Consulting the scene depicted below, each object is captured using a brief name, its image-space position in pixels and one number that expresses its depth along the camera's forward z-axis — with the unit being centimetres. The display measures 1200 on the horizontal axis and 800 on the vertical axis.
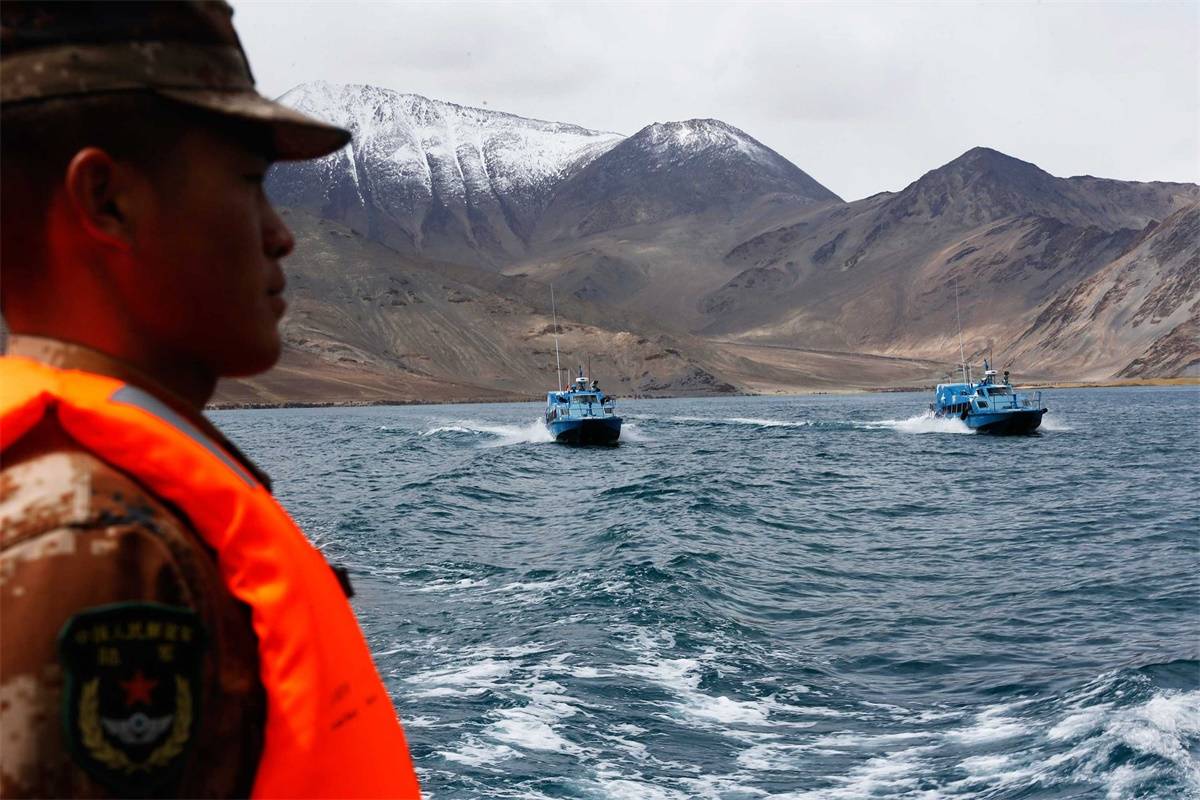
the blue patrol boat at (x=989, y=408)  7194
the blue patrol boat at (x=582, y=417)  6556
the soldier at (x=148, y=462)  141
